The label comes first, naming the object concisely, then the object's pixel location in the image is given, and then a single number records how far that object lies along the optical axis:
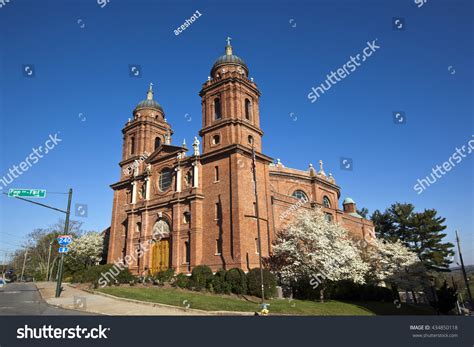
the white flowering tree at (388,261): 37.34
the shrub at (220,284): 23.50
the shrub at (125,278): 26.89
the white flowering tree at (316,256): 26.34
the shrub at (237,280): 23.31
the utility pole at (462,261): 32.97
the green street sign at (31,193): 17.73
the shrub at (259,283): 23.08
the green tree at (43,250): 59.27
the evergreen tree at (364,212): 88.12
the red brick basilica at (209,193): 29.19
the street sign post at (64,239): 20.22
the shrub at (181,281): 24.71
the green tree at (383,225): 65.12
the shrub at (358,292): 27.95
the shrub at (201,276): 24.23
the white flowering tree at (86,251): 42.59
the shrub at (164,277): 26.11
